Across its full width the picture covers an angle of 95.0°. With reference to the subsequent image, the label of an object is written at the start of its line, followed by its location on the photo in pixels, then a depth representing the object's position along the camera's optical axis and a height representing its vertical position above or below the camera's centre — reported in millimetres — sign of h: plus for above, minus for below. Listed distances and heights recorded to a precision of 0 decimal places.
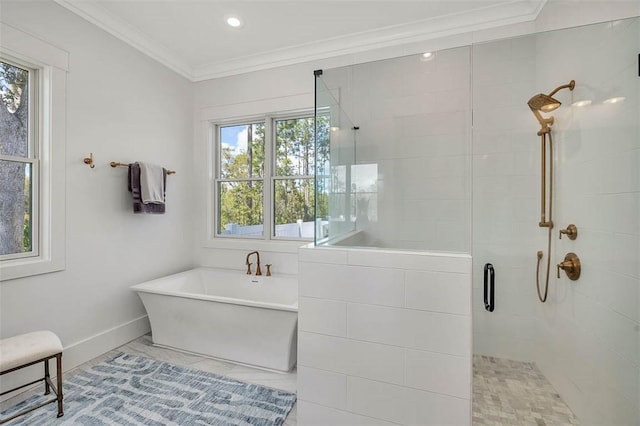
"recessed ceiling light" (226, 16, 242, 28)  2373 +1567
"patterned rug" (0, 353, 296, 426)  1622 -1149
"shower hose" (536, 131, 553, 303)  1937 +32
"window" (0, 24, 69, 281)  1904 +373
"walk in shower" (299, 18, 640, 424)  1315 -93
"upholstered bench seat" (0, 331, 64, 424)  1508 -764
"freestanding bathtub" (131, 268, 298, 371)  2066 -840
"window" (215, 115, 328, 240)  3041 +356
